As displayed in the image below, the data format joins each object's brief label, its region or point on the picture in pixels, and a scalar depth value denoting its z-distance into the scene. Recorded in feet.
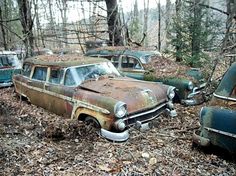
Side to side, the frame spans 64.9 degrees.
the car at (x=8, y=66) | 25.02
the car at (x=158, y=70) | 17.62
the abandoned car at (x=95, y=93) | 11.93
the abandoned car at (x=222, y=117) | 9.49
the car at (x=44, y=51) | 40.54
